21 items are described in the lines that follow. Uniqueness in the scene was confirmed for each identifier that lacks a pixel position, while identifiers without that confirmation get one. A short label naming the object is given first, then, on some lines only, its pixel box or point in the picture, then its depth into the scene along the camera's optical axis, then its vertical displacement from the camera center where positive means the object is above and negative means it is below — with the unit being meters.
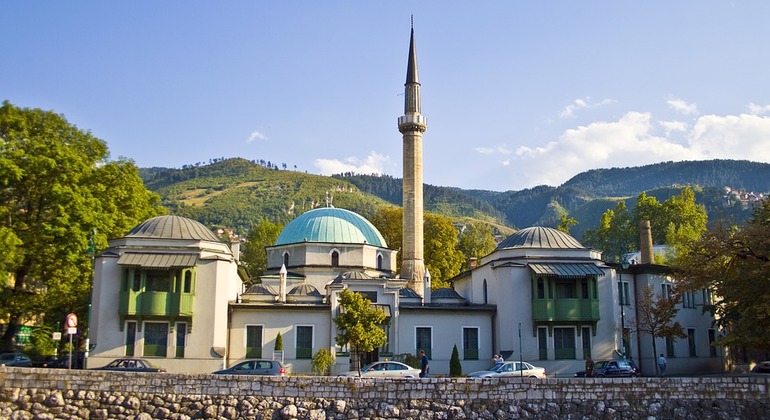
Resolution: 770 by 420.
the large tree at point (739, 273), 27.62 +2.25
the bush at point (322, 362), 34.91 -1.48
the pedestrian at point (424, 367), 26.69 -1.30
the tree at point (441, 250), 59.66 +6.65
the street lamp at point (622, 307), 37.25 +1.20
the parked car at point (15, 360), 31.80 -1.30
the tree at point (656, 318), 35.22 +0.62
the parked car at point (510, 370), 28.33 -1.55
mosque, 33.44 +0.99
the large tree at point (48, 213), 35.31 +5.78
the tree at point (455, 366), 35.19 -1.68
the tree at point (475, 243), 70.69 +8.53
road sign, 24.84 +0.31
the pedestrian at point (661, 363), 34.28 -1.50
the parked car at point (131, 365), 28.41 -1.37
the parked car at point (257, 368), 26.58 -1.37
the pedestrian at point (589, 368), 30.32 -1.51
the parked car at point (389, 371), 27.70 -1.51
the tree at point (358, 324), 33.75 +0.31
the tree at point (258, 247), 66.69 +7.86
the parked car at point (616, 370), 31.52 -1.65
